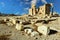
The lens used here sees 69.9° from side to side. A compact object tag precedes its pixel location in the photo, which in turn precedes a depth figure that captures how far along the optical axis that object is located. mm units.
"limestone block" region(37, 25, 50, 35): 2975
